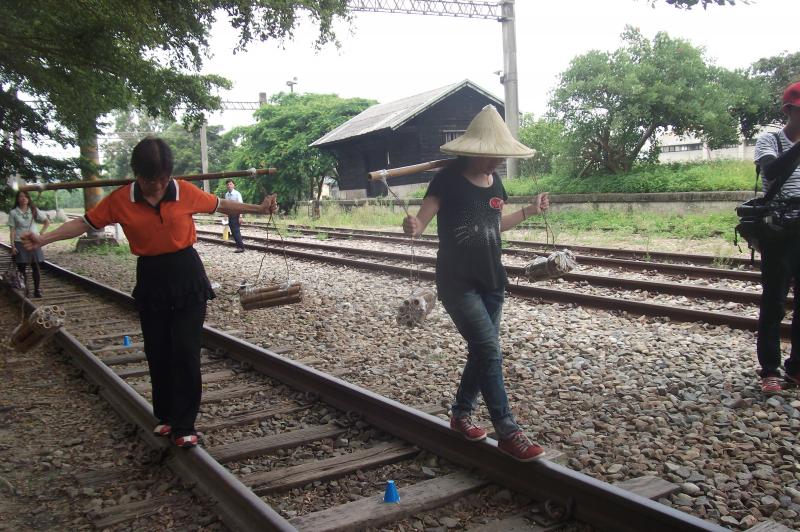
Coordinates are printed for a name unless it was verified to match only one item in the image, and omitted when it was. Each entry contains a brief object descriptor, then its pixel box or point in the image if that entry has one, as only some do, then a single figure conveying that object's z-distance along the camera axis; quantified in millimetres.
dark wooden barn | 31938
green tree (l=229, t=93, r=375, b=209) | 37750
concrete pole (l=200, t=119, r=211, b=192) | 45031
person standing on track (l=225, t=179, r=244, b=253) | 17297
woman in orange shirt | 4121
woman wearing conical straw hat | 3869
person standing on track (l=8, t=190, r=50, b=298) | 10336
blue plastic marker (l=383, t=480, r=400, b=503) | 3576
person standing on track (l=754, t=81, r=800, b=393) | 4816
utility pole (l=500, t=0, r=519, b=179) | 24875
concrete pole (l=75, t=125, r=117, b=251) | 20484
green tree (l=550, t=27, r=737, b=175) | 20266
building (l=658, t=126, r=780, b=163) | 30328
